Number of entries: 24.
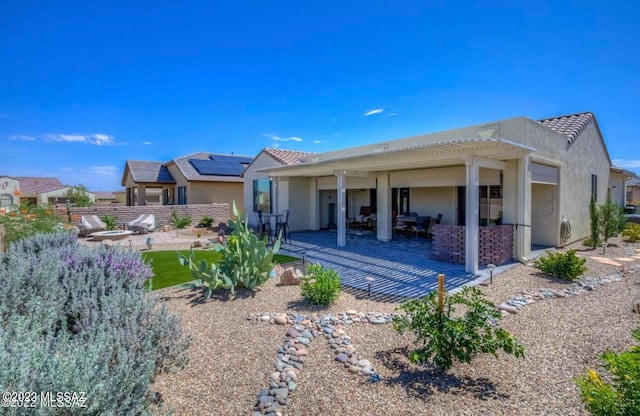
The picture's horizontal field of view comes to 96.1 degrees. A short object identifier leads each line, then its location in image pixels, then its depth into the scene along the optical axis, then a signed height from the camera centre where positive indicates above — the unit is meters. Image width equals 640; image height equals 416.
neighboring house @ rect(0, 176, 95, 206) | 40.28 +2.31
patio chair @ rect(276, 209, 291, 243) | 13.53 -1.23
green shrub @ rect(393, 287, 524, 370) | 3.40 -1.66
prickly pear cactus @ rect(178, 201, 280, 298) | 6.10 -1.40
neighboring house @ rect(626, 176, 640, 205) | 32.62 +1.00
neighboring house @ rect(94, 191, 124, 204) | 51.00 +1.94
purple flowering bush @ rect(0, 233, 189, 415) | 1.94 -1.18
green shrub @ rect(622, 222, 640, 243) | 12.80 -1.57
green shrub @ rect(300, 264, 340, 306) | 5.57 -1.72
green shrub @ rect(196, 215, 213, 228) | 19.55 -1.35
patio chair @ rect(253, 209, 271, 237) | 16.07 -1.57
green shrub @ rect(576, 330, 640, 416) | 2.03 -1.43
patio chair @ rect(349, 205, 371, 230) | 16.60 -1.04
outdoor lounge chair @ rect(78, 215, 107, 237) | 15.41 -1.19
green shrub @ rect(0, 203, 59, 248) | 8.58 -0.59
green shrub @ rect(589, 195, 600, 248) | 11.00 -1.06
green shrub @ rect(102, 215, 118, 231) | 16.70 -1.10
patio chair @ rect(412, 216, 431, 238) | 13.23 -1.11
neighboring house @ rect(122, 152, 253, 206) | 23.36 +1.96
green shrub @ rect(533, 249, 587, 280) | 7.21 -1.72
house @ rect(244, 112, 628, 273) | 8.52 +0.75
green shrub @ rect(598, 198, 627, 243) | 11.67 -0.86
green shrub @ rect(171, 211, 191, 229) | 18.70 -1.18
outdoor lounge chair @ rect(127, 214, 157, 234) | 16.78 -1.25
